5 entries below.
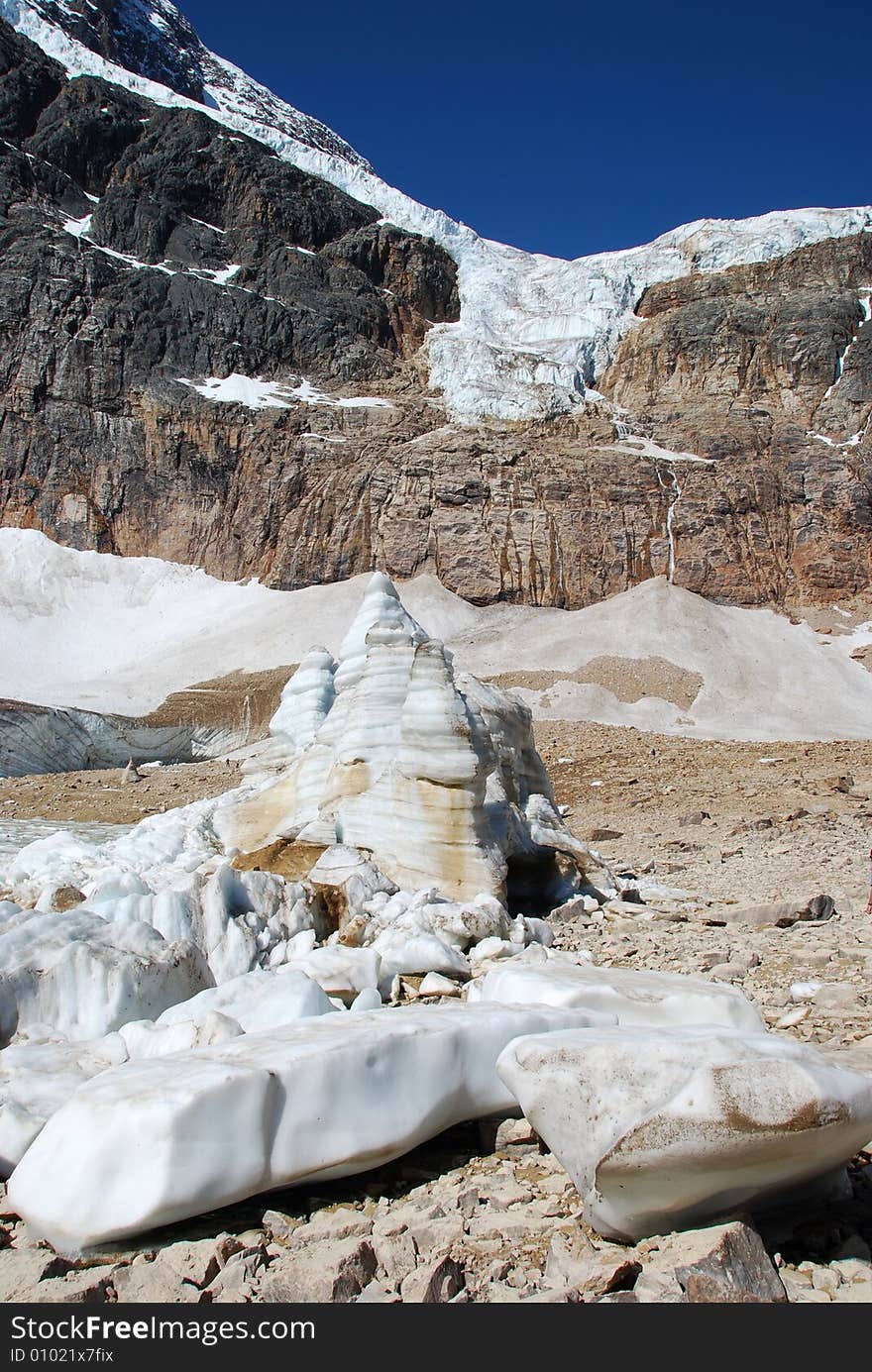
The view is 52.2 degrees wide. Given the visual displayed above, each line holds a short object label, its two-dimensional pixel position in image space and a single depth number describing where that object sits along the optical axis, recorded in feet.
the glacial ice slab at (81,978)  14.03
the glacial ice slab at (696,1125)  7.54
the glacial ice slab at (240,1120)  8.22
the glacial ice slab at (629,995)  12.03
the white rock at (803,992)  15.24
